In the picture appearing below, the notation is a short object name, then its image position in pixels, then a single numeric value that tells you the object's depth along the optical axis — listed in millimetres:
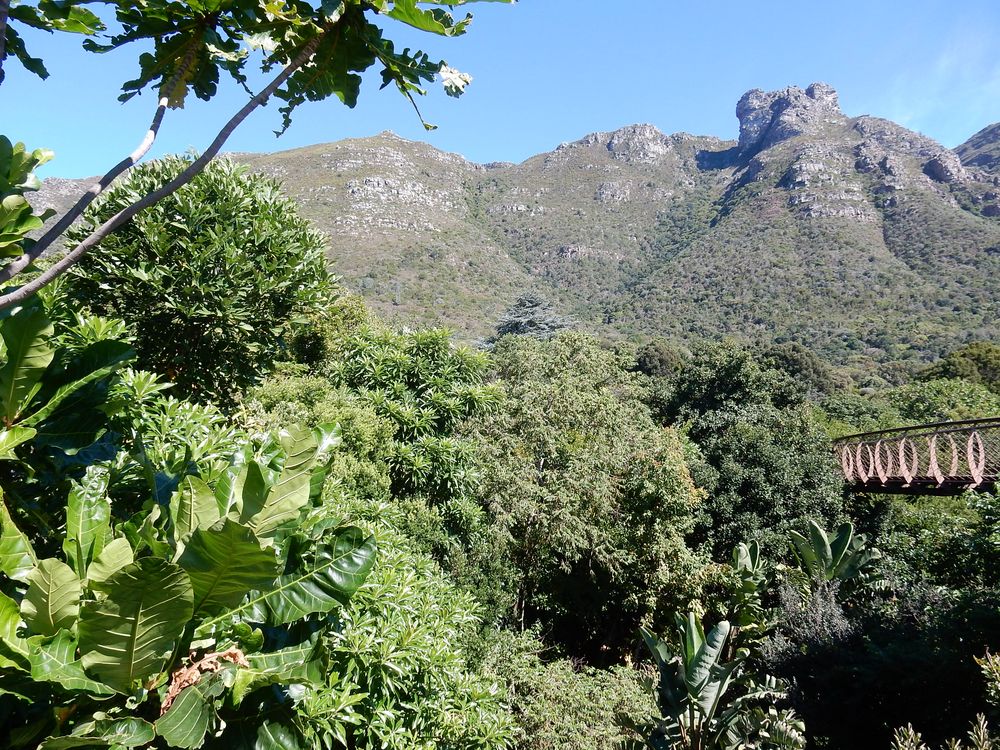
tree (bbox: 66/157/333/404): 4027
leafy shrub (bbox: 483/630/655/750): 7668
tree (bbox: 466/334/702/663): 11102
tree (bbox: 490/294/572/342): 32438
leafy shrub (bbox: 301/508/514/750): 2879
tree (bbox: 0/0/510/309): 1409
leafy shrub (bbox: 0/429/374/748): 1283
